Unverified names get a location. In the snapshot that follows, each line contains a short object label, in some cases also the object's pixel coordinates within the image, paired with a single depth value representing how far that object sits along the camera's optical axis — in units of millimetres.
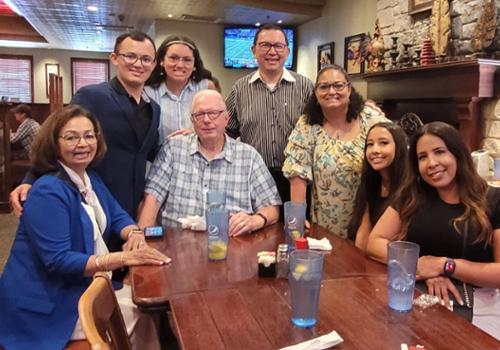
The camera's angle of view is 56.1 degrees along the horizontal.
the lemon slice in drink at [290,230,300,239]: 1676
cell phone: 1867
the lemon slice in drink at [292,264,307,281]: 1125
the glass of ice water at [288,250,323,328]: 1125
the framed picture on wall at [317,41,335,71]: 6461
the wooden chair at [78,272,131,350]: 951
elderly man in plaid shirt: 2111
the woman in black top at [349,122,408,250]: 2055
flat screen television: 7828
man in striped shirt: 2684
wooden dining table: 1080
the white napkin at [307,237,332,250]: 1701
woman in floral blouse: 2256
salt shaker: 1444
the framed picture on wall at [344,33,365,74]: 5664
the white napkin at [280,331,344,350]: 1026
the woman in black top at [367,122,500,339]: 1519
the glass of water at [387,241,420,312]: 1233
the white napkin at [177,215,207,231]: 1961
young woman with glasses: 2601
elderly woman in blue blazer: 1561
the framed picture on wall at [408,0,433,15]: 4266
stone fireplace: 3520
